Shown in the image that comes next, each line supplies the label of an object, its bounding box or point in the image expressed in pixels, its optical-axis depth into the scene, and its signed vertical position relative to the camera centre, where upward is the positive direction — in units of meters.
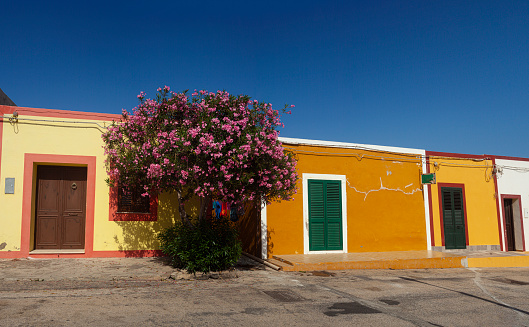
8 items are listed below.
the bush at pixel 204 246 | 8.27 -0.82
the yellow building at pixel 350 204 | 11.30 +0.04
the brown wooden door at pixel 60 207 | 9.92 +0.06
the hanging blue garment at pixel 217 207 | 13.00 +0.02
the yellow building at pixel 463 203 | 13.36 +0.05
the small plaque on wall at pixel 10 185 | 9.40 +0.60
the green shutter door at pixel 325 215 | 11.56 -0.27
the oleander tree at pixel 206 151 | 7.71 +1.14
